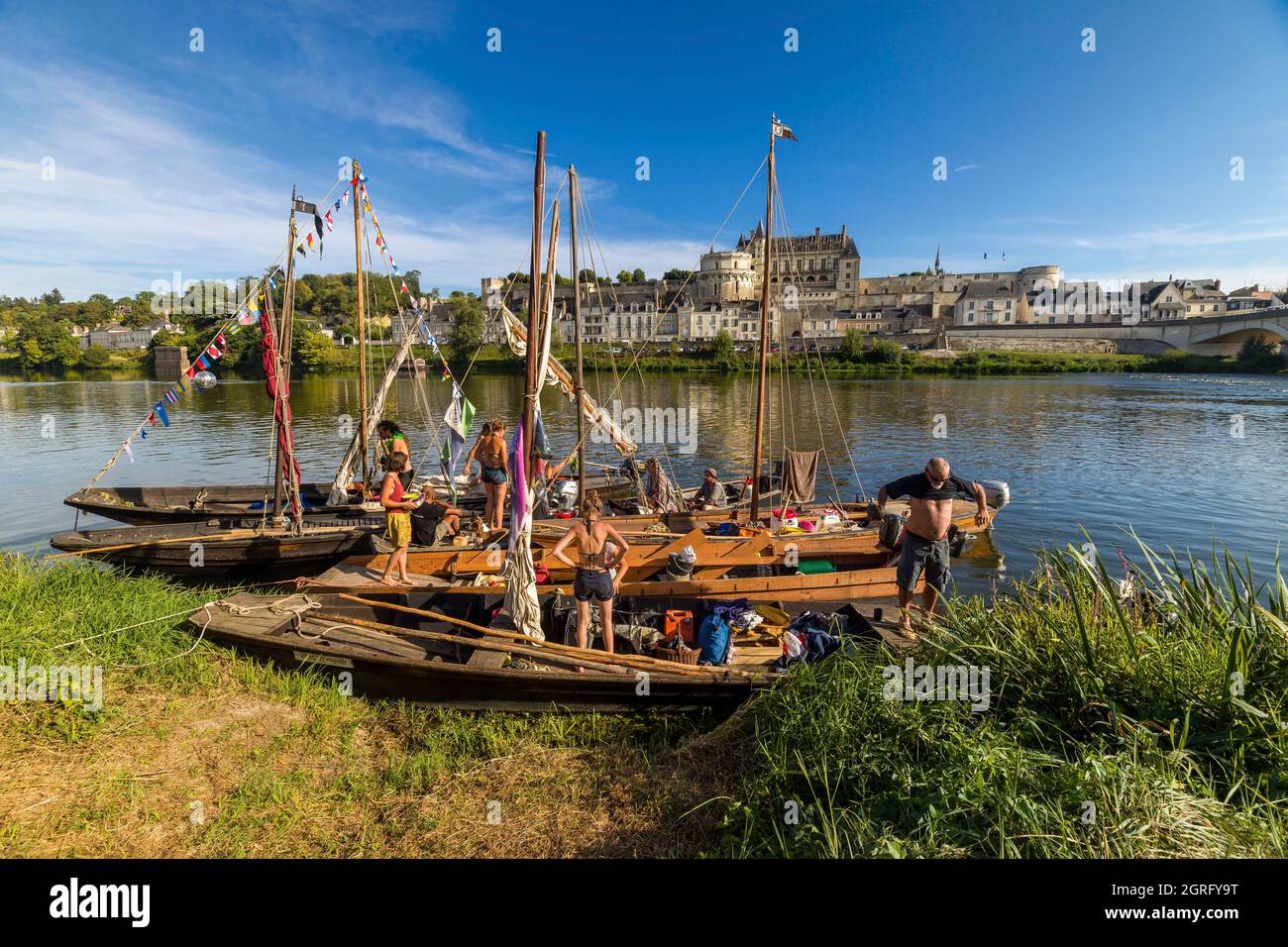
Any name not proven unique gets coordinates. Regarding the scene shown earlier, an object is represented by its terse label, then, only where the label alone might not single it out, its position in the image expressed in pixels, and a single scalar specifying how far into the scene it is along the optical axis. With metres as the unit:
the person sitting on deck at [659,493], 15.97
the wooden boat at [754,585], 10.39
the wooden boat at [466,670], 7.21
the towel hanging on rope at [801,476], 14.86
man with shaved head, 8.66
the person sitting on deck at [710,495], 16.55
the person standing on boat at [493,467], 13.76
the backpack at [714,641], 8.15
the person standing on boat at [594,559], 7.78
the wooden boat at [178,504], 15.97
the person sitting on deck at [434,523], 12.96
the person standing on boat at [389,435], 14.91
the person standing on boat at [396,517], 10.46
